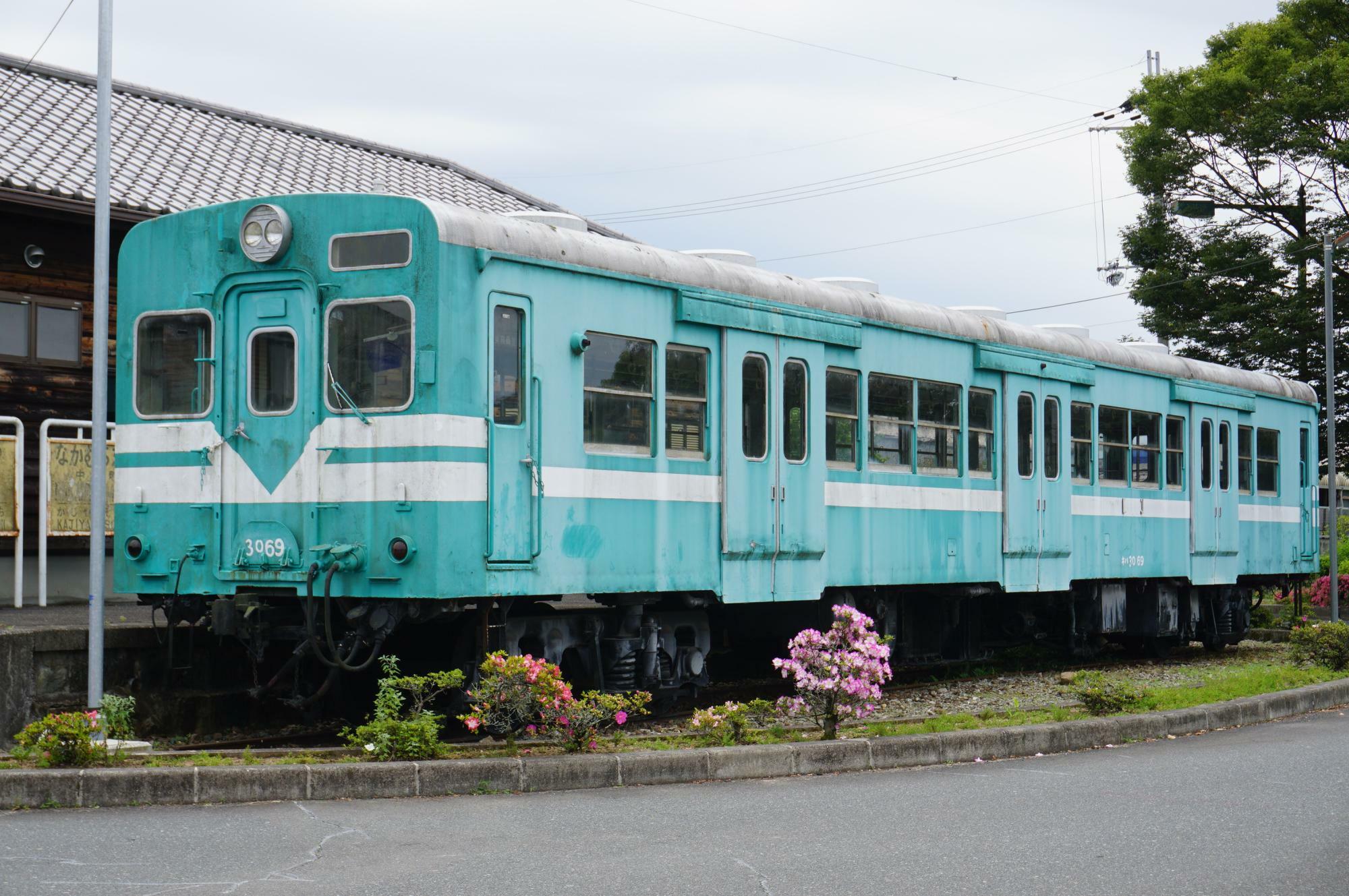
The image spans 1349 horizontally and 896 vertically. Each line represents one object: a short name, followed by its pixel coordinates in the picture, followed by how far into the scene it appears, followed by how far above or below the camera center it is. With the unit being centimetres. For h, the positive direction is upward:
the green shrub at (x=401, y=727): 831 -110
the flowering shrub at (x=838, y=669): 955 -90
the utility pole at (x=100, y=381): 908 +87
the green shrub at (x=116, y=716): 873 -109
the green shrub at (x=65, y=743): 787 -113
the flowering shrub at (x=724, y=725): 927 -122
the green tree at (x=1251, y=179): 3219 +760
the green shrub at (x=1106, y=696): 1112 -124
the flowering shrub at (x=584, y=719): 869 -110
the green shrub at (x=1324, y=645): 1488 -115
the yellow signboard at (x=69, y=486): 1360 +35
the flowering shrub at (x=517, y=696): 866 -97
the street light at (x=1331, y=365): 2312 +247
